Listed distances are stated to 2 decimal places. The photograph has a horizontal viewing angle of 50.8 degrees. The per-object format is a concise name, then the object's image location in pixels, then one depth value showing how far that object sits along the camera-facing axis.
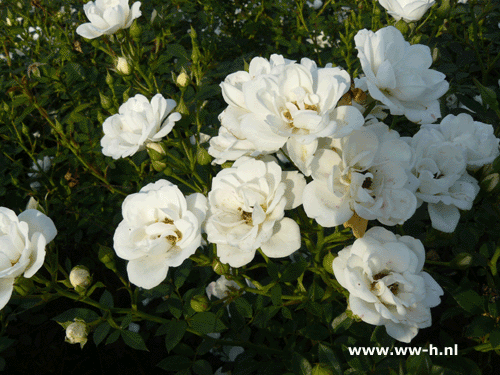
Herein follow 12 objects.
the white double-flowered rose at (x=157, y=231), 0.33
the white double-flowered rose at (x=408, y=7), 0.45
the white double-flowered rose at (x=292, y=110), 0.30
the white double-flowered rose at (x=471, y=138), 0.36
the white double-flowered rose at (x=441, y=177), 0.33
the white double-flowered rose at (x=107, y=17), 0.52
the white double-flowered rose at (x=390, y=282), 0.32
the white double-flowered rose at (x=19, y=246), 0.35
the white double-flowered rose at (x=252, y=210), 0.32
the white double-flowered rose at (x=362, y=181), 0.31
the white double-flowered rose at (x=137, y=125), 0.40
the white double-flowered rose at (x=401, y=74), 0.33
